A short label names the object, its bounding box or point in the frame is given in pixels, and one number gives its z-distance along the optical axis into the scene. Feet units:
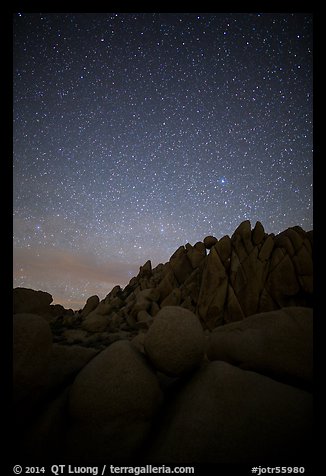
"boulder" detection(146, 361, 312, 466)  10.84
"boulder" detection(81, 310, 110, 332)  89.94
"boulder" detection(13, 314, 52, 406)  12.17
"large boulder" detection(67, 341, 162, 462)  11.64
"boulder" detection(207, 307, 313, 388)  14.29
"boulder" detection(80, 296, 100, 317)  123.02
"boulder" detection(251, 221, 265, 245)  87.04
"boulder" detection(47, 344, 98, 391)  15.19
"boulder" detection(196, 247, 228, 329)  82.89
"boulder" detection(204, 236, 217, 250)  104.37
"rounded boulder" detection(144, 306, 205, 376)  13.79
